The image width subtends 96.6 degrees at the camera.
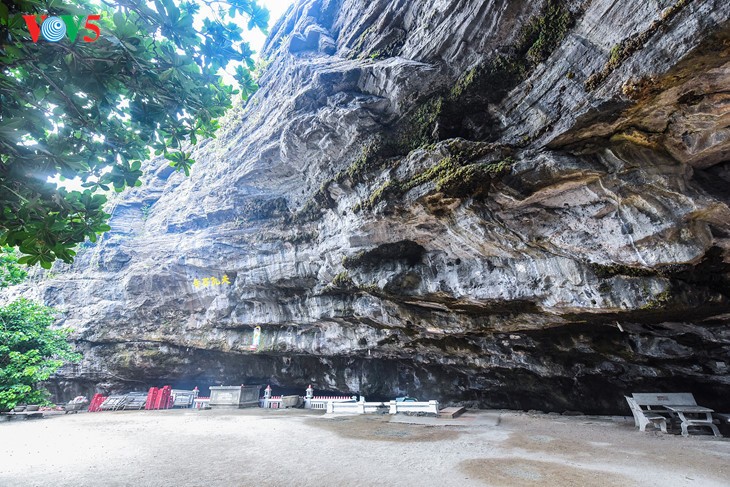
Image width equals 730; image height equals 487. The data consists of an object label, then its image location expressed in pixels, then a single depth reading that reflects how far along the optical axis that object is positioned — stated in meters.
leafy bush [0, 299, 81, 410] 12.26
